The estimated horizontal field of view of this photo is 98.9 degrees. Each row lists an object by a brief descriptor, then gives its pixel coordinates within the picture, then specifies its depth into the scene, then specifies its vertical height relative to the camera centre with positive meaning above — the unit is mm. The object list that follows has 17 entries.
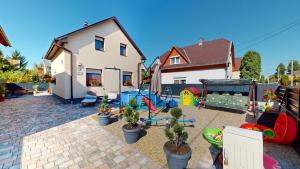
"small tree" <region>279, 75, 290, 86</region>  16203 +502
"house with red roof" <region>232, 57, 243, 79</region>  28666 +2860
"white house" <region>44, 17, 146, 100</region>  8945 +1939
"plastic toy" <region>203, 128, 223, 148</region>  3340 -1535
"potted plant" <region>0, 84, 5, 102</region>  10261 -802
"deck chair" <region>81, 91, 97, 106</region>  8288 -1063
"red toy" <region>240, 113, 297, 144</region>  3467 -1292
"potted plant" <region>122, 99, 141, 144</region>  3574 -1271
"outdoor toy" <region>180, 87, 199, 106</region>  9422 -1097
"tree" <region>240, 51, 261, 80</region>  19291 +2865
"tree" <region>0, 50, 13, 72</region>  19861 +3063
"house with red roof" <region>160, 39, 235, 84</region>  12464 +2357
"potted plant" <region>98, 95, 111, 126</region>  5008 -1231
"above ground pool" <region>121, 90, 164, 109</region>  7906 -1022
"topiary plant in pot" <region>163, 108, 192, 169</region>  2396 -1323
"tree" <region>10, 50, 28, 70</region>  31411 +6439
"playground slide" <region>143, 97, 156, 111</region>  6613 -960
